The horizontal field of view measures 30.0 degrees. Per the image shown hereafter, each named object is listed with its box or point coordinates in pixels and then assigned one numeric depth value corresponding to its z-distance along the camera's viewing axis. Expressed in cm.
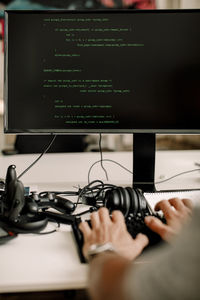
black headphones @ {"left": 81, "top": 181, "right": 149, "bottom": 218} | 96
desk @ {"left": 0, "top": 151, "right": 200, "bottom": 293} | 69
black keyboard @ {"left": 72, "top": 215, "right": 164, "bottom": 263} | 80
